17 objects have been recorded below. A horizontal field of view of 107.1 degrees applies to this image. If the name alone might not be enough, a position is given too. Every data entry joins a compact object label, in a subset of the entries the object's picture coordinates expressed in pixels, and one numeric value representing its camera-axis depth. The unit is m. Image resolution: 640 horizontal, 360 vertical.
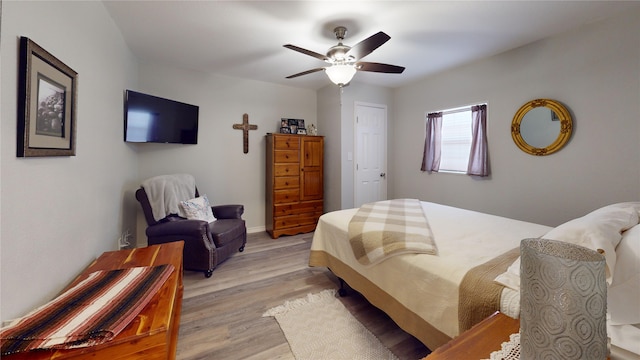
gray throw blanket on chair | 2.63
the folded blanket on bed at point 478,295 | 1.07
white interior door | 4.20
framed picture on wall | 1.01
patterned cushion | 2.82
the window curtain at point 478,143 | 3.19
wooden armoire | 3.81
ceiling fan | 2.11
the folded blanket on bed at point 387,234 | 1.54
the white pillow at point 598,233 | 1.03
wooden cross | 3.93
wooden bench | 0.85
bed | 1.12
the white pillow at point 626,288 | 0.78
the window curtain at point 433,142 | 3.78
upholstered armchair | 2.47
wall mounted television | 2.68
